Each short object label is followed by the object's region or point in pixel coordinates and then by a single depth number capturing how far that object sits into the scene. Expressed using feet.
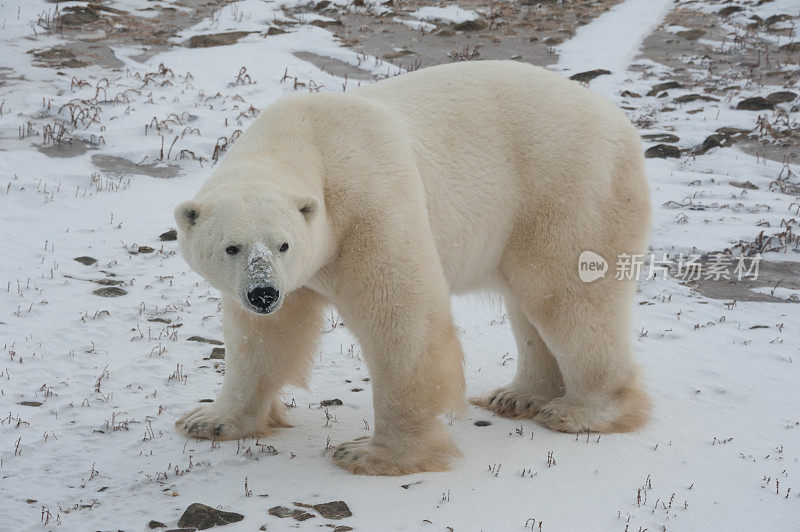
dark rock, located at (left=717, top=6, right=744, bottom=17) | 60.31
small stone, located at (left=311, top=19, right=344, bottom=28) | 53.16
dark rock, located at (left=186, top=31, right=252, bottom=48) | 46.44
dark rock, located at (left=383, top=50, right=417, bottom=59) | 48.58
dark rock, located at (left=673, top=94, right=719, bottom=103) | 42.68
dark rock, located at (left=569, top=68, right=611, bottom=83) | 45.50
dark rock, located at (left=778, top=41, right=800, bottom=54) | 51.47
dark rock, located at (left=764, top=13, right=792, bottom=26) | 57.45
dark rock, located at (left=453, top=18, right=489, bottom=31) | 55.52
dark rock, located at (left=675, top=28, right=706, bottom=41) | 55.42
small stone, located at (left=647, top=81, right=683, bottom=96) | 44.39
